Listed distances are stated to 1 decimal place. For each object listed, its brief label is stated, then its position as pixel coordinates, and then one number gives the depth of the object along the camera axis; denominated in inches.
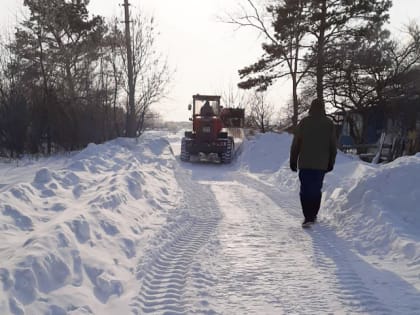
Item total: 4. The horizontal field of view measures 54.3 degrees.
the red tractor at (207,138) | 653.9
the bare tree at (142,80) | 828.0
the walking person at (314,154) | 256.7
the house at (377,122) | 1005.8
